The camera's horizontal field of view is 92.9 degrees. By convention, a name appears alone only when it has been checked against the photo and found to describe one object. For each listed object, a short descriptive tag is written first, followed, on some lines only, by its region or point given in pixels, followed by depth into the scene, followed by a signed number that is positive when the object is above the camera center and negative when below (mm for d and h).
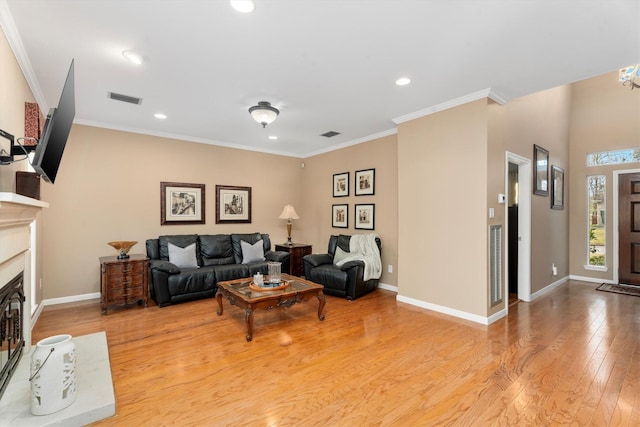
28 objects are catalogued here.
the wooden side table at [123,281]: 3848 -853
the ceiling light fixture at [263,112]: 3631 +1236
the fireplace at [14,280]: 1854 -472
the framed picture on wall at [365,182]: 5340 +593
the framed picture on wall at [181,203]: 5055 +206
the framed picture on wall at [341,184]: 5836 +599
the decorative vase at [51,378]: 1771 -960
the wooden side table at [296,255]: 5746 -764
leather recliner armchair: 4465 -918
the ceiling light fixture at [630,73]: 3945 +1841
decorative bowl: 4070 -429
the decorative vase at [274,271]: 3680 -680
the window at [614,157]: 5332 +1050
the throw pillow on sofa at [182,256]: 4555 -616
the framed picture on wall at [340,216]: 5832 -20
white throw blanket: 4698 -636
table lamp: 6031 +22
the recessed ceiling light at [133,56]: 2600 +1391
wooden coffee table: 3049 -864
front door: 5297 -242
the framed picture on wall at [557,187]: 5246 +483
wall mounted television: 1795 +509
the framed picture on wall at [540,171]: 4578 +686
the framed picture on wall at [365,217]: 5359 -37
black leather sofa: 4105 -788
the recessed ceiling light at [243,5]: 1987 +1394
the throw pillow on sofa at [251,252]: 5242 -645
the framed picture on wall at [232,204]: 5652 +213
